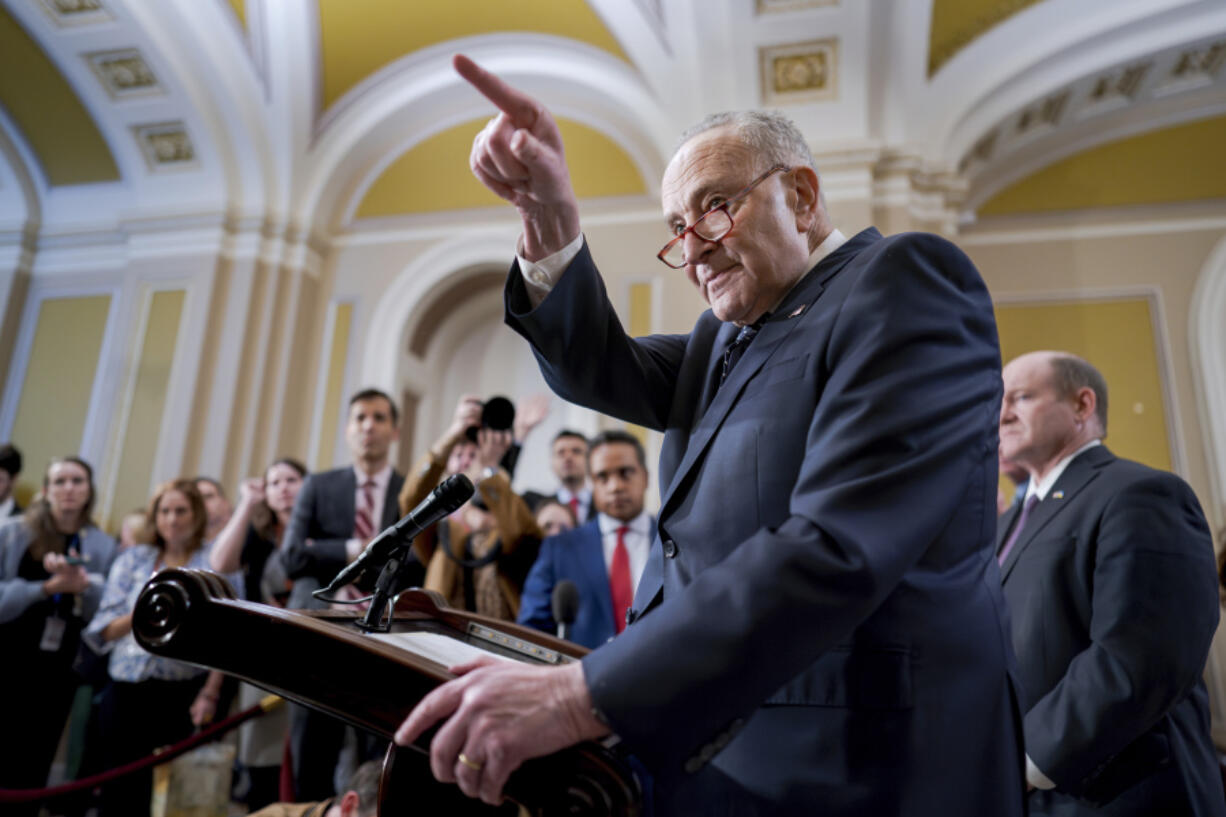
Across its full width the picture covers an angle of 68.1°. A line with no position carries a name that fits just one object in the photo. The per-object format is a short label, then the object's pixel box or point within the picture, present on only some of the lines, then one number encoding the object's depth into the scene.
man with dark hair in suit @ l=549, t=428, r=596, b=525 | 4.84
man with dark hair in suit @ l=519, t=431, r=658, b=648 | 3.03
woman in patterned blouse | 3.36
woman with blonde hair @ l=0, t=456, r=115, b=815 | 3.54
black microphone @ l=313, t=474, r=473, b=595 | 1.08
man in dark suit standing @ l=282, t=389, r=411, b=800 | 3.32
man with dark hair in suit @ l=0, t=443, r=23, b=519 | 4.94
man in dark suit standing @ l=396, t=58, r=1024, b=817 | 0.77
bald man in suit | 1.69
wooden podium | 0.74
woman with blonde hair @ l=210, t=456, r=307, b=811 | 3.71
